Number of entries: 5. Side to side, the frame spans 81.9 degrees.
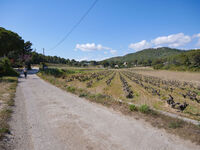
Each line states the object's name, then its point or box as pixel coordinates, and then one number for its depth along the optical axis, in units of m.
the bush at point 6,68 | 17.75
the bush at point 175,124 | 3.69
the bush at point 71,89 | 9.24
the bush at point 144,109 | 4.91
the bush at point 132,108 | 5.15
